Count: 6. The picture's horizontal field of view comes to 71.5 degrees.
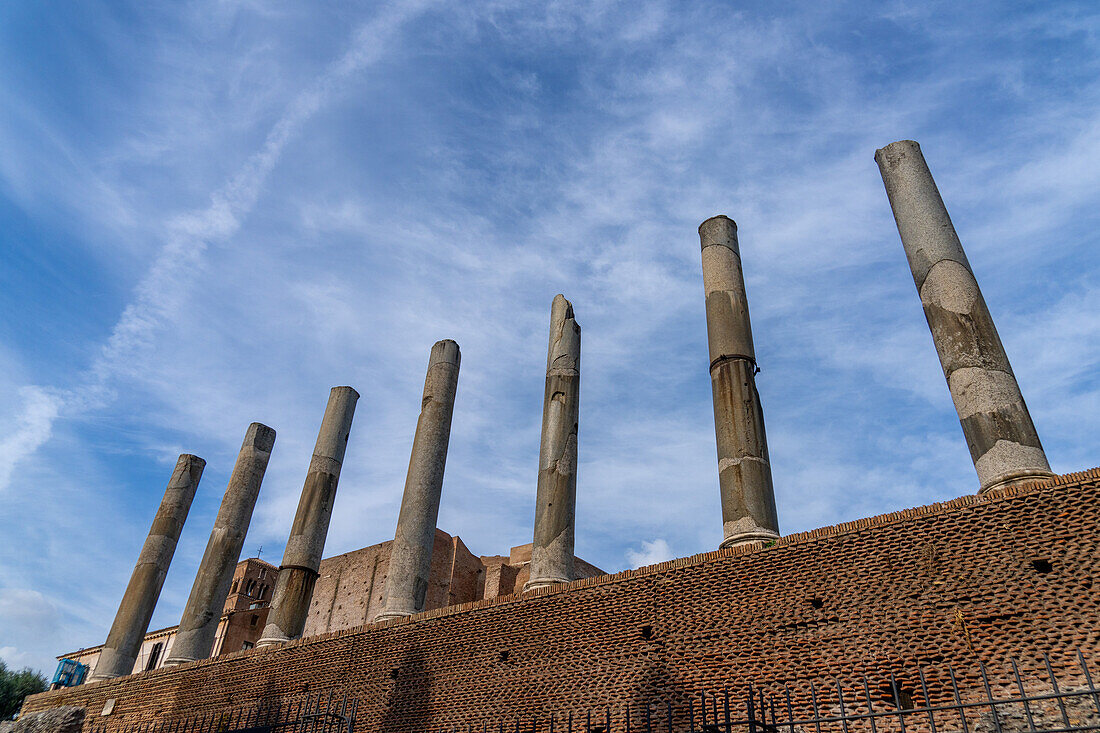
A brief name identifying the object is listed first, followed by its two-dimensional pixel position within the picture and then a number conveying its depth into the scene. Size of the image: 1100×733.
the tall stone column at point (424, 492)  11.61
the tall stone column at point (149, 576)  14.62
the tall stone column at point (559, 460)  10.01
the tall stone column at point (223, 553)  13.77
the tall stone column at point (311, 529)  12.37
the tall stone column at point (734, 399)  8.41
